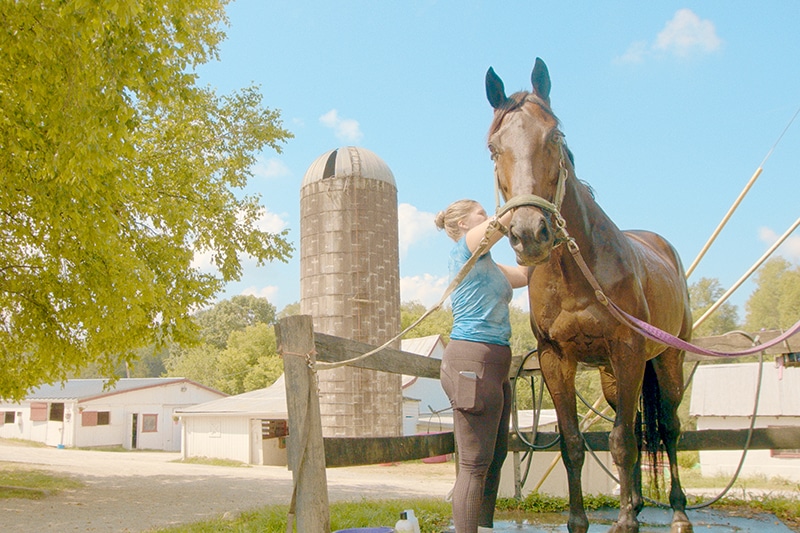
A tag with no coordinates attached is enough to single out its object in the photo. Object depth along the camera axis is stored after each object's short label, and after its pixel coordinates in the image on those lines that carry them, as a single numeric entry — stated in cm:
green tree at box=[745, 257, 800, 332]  4885
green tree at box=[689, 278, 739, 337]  5056
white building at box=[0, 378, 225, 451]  3412
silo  1720
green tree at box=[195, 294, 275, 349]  6162
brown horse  287
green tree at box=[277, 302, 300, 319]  7938
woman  270
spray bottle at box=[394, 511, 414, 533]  304
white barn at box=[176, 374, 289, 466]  2566
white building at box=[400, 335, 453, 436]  2719
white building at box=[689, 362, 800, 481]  2192
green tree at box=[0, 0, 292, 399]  643
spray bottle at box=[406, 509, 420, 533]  320
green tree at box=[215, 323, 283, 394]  4578
